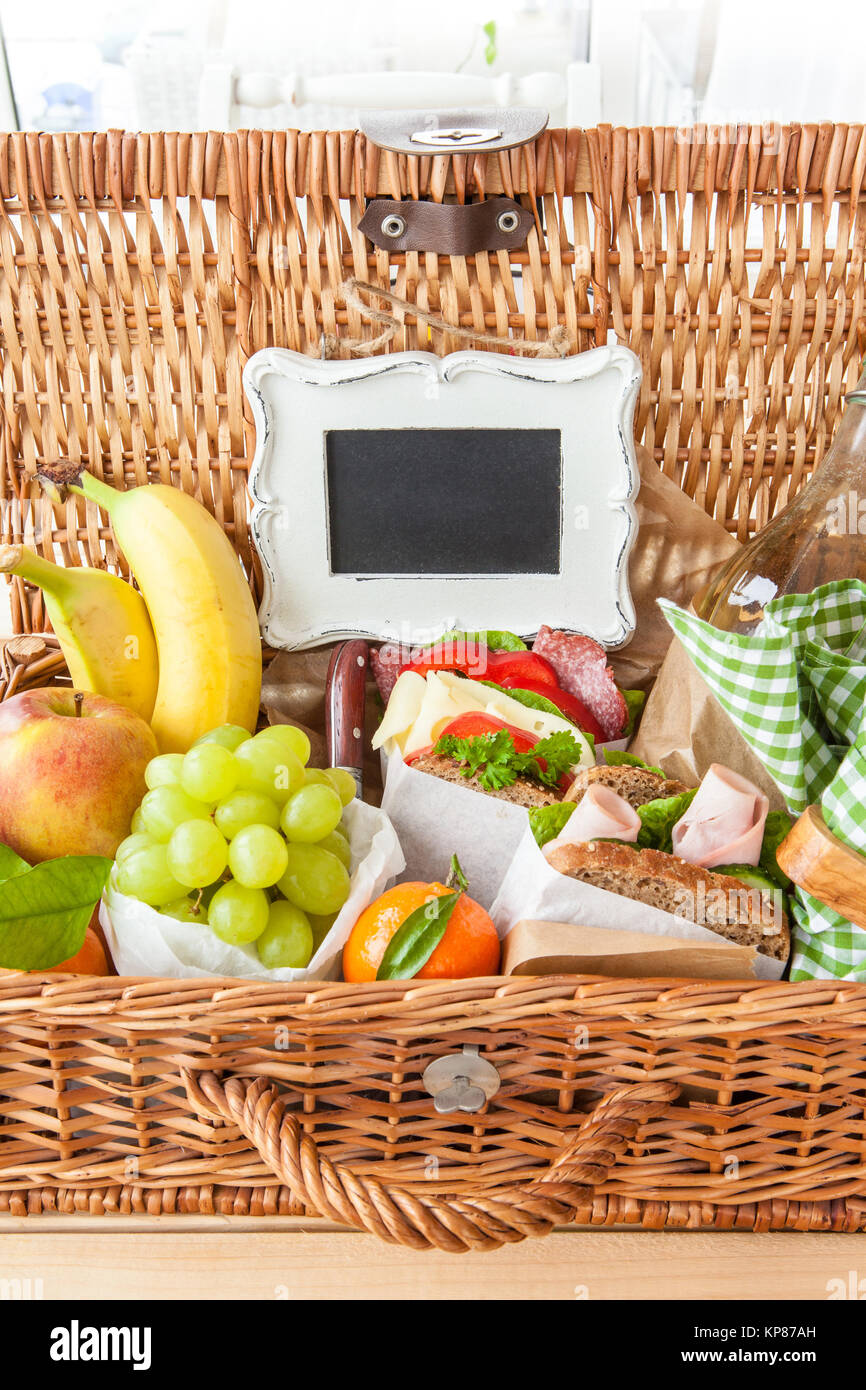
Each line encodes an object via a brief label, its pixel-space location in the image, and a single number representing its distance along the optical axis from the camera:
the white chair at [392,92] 0.96
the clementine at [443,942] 0.56
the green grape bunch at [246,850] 0.56
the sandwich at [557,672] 0.82
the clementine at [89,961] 0.60
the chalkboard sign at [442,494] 0.87
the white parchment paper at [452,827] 0.67
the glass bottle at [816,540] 0.76
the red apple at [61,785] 0.66
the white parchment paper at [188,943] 0.58
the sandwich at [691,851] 0.56
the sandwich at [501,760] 0.68
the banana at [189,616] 0.83
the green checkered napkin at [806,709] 0.54
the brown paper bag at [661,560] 0.91
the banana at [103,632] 0.83
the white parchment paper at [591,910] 0.55
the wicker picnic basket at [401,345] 0.55
